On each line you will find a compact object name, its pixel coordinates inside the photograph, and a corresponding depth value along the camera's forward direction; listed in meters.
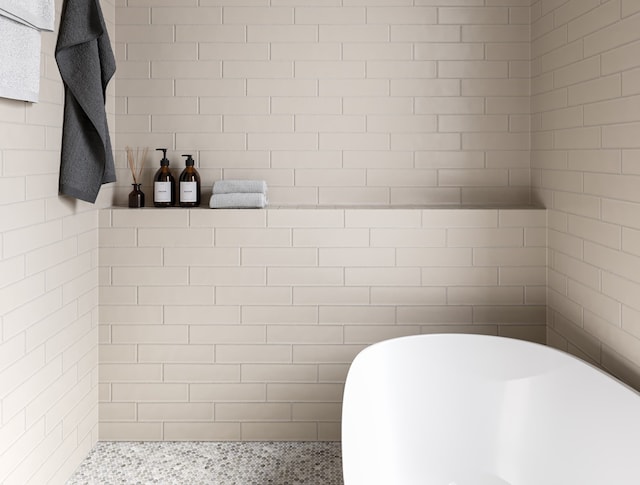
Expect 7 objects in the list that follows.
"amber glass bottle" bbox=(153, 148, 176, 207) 3.29
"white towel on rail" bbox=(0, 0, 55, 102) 2.13
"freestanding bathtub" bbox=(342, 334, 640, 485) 2.17
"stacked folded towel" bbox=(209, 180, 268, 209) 3.18
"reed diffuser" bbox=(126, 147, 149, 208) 3.33
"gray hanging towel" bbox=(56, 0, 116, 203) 2.69
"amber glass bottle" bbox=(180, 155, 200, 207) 3.28
